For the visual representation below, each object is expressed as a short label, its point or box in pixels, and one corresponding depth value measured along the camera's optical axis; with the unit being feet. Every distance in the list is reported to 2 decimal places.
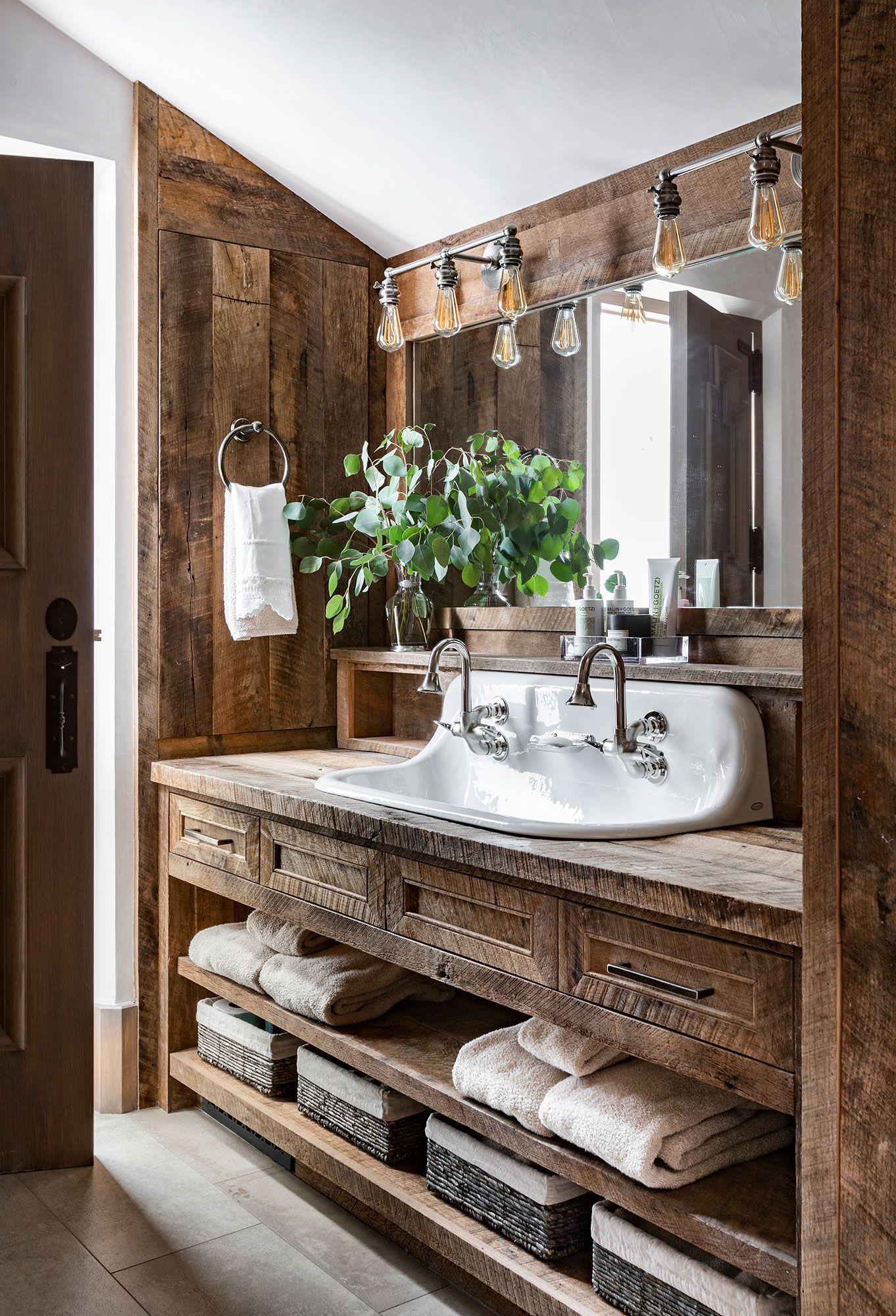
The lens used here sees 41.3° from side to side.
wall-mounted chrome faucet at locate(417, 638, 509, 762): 6.82
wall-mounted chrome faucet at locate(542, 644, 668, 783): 5.63
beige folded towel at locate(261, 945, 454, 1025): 6.55
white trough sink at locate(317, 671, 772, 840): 5.53
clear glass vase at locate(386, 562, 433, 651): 8.25
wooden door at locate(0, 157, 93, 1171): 7.31
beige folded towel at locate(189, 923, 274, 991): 7.28
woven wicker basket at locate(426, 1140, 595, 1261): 5.24
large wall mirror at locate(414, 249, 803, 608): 6.09
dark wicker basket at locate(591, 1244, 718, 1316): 4.64
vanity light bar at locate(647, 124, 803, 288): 5.61
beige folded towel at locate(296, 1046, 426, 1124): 6.26
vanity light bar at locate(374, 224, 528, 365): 7.39
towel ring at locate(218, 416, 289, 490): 8.30
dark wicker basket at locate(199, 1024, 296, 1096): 7.28
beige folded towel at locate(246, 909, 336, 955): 7.09
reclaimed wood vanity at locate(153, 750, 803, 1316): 4.11
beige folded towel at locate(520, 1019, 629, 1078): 5.07
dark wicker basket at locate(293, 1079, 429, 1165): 6.26
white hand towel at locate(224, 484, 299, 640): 8.13
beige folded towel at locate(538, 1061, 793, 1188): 4.58
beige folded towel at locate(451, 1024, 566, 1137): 5.16
